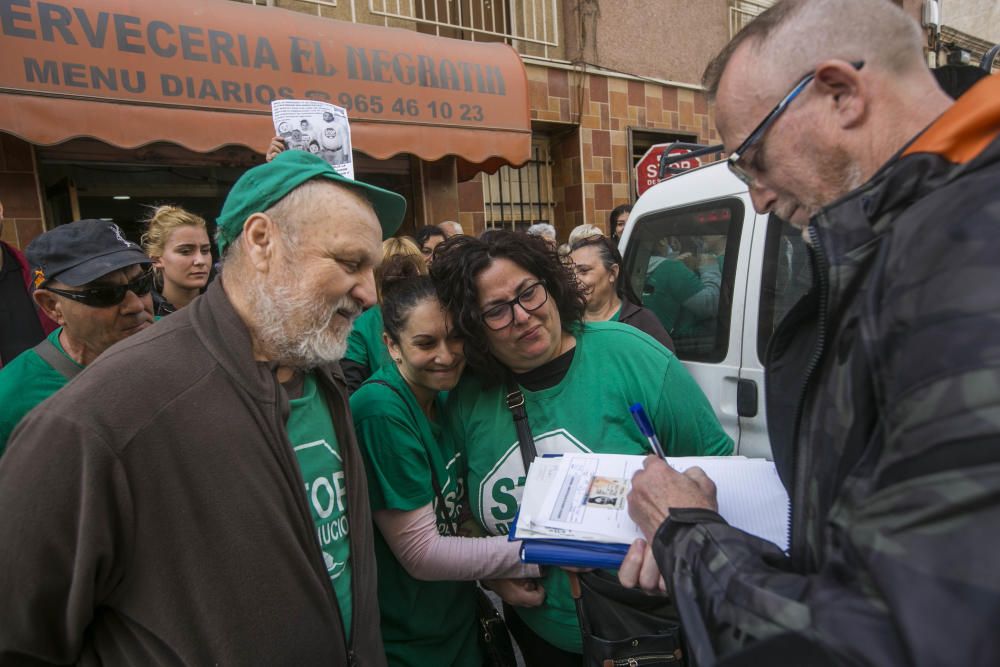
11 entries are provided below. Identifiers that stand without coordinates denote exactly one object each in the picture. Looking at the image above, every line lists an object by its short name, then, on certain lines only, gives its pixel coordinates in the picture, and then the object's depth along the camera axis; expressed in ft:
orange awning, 12.53
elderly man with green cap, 3.16
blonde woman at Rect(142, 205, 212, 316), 10.74
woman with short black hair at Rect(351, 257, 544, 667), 5.10
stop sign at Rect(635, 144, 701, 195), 19.19
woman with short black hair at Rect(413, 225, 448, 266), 15.12
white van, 8.70
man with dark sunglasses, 5.99
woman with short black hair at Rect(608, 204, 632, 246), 19.66
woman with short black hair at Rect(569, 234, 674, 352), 11.30
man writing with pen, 1.80
